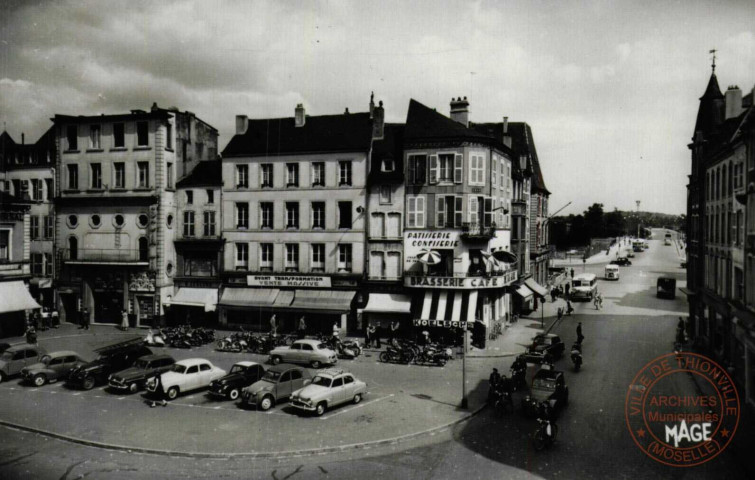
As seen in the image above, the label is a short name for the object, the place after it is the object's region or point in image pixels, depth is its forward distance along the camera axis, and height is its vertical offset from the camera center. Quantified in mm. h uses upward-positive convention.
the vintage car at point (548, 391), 22031 -6725
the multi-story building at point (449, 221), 37156 +922
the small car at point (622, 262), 99938 -5367
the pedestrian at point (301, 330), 37900 -6858
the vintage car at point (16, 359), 26891 -6442
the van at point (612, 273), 77188 -5726
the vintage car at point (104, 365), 25547 -6562
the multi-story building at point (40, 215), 44812 +1628
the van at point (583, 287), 58625 -6028
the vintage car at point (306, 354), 30688 -7015
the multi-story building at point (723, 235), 23609 -75
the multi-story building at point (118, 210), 42312 +1936
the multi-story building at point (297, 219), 39938 +1125
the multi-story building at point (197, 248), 42812 -1133
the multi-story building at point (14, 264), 37594 -2205
